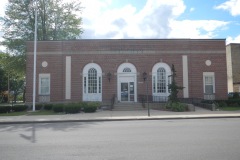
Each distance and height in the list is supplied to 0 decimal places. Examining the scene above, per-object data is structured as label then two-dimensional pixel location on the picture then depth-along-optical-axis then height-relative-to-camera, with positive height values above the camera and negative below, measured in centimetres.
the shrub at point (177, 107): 2481 -143
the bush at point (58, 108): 2482 -143
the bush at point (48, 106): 2742 -142
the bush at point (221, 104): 2855 -137
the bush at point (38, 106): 2789 -144
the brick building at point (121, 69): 3097 +253
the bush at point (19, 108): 2703 -152
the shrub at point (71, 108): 2397 -139
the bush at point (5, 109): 2580 -154
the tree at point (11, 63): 3969 +431
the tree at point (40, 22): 4003 +1066
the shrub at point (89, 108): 2466 -144
